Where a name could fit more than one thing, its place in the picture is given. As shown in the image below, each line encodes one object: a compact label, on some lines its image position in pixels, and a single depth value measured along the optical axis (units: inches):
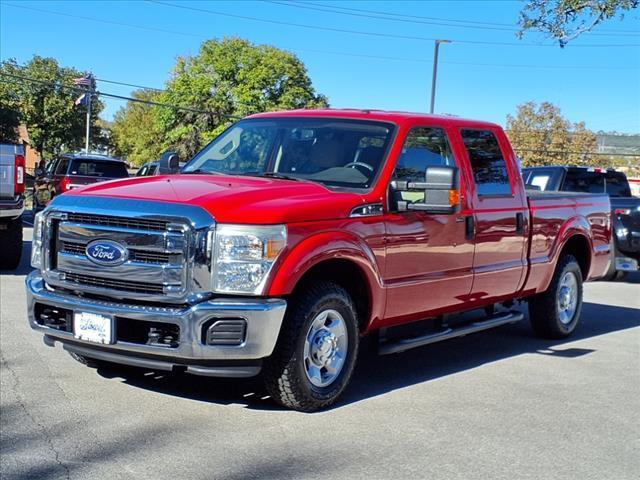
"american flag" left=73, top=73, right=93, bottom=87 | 1538.5
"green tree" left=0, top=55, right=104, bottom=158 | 1865.2
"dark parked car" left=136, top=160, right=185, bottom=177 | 913.4
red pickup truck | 190.7
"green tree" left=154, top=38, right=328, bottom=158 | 2240.4
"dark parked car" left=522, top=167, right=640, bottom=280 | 506.9
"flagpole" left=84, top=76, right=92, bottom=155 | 1554.5
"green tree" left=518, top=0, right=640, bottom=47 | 582.6
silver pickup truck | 422.6
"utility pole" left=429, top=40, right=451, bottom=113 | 1172.7
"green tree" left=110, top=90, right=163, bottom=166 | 2886.3
